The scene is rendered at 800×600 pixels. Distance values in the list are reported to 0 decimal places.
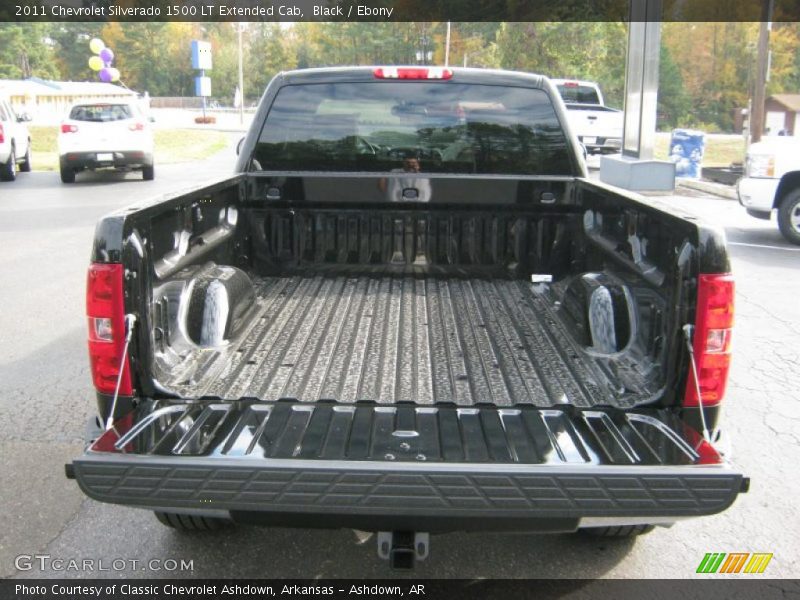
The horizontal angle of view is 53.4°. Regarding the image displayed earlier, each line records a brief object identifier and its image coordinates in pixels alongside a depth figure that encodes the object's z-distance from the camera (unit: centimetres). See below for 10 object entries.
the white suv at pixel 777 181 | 1053
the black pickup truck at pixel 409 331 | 231
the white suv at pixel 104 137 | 1744
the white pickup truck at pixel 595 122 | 2050
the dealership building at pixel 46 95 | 4444
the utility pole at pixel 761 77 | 1898
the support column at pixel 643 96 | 1460
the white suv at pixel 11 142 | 1795
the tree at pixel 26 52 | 6775
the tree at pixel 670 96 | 4912
